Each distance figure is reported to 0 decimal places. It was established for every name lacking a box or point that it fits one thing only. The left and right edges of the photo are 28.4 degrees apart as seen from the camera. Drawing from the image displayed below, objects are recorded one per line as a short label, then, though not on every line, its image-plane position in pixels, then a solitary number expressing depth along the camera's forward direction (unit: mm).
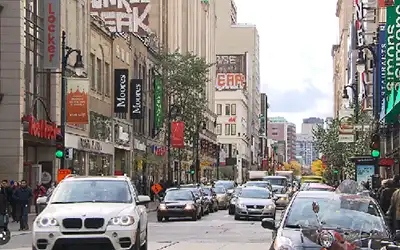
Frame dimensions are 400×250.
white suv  14844
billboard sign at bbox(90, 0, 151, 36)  52875
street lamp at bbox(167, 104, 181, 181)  59044
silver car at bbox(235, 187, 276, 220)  36375
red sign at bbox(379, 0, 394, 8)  37225
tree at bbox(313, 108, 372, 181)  53247
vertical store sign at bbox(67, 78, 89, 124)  38344
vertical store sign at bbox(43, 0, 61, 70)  40875
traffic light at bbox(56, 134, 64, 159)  34125
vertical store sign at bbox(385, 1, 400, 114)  43688
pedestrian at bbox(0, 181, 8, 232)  19139
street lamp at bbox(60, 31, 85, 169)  34656
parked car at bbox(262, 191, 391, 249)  10992
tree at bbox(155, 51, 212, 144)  66500
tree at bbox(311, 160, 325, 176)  167312
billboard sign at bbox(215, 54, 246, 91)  162000
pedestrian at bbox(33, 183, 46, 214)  36972
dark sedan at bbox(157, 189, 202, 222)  35625
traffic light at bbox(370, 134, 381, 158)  36250
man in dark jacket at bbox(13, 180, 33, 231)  28844
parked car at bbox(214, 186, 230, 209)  52094
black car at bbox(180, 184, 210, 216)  38900
